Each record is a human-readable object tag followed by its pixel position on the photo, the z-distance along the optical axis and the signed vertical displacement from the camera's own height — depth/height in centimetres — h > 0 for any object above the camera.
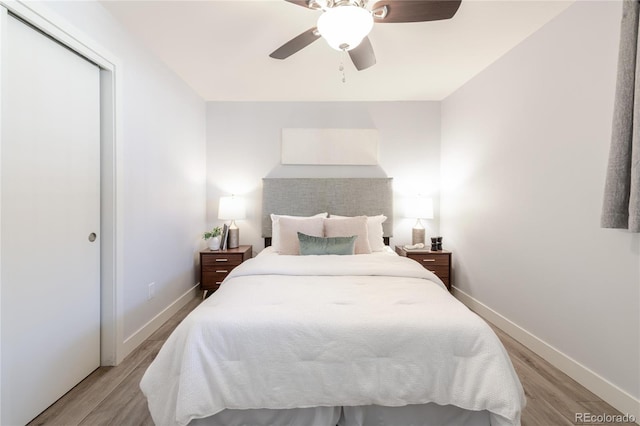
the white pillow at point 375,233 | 316 -30
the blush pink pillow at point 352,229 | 295 -25
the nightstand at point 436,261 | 329 -63
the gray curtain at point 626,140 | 144 +37
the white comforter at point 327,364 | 128 -73
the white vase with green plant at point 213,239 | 338 -42
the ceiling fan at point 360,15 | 140 +107
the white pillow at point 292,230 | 292 -27
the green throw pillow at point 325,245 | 271 -38
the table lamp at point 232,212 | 344 -9
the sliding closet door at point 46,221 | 141 -11
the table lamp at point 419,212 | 347 -6
